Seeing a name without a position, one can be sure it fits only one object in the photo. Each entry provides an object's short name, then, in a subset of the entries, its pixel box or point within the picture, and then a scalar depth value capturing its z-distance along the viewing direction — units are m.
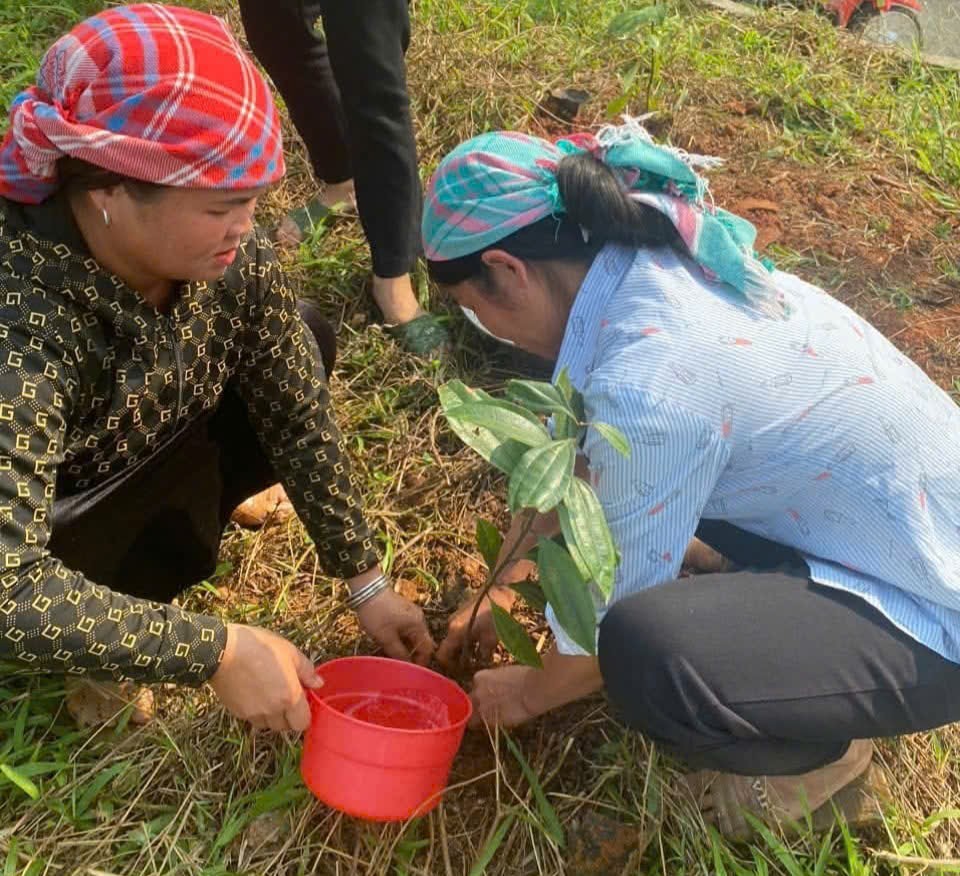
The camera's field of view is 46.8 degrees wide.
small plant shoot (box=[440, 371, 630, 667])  1.17
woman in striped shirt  1.39
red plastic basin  1.40
